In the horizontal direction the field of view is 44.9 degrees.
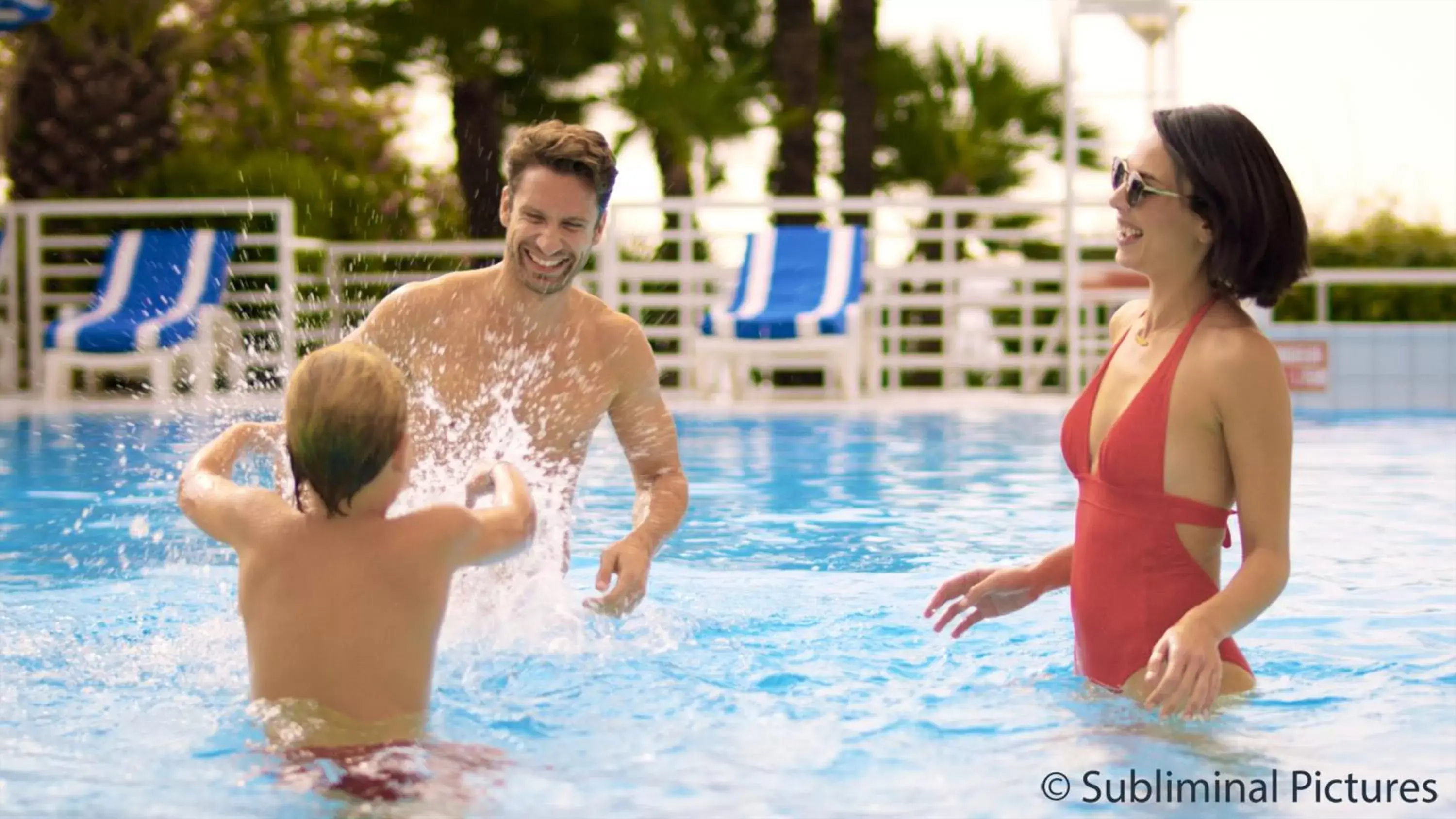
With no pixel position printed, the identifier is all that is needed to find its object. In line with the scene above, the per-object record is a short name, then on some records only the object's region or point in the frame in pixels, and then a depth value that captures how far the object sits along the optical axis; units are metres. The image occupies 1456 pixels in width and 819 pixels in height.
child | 2.70
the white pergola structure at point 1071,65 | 12.12
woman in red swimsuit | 2.72
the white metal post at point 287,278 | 12.43
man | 3.92
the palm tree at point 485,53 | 16.98
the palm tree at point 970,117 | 18.59
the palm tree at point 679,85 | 17.14
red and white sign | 12.21
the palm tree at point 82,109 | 15.23
